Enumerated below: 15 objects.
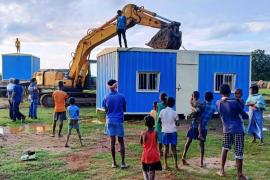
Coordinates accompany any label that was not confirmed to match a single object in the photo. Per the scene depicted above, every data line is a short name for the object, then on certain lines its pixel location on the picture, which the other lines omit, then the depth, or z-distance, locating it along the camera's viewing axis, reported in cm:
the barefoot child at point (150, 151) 475
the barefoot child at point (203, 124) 590
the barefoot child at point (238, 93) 664
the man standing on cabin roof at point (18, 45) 2548
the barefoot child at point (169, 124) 564
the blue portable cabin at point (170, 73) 1161
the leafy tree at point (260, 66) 4346
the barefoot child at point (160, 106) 607
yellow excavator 1282
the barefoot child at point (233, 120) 517
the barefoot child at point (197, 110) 589
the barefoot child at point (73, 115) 762
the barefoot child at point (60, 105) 877
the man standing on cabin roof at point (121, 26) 1252
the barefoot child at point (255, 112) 783
